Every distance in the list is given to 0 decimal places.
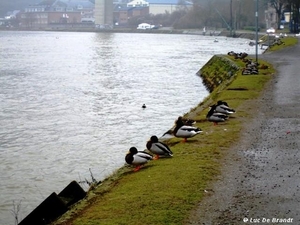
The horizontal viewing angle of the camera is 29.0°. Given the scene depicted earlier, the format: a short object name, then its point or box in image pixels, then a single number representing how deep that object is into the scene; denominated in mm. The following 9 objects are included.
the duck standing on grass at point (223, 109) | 12792
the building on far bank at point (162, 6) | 186000
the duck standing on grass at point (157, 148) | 9484
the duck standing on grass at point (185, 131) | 10609
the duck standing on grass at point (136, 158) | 9172
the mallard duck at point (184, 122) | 11027
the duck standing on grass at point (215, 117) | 12250
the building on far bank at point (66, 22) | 194750
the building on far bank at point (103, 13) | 181125
